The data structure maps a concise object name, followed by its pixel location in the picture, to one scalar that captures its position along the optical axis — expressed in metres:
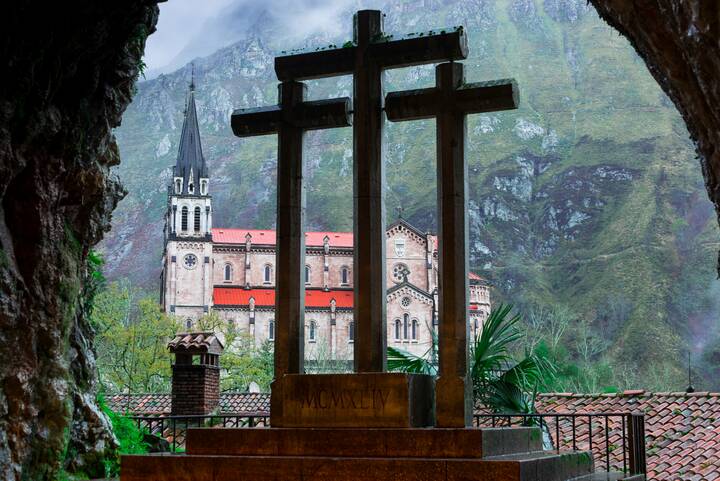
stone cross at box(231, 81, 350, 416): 7.00
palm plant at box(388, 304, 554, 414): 11.12
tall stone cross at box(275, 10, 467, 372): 6.82
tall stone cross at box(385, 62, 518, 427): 6.51
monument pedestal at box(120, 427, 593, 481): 5.62
